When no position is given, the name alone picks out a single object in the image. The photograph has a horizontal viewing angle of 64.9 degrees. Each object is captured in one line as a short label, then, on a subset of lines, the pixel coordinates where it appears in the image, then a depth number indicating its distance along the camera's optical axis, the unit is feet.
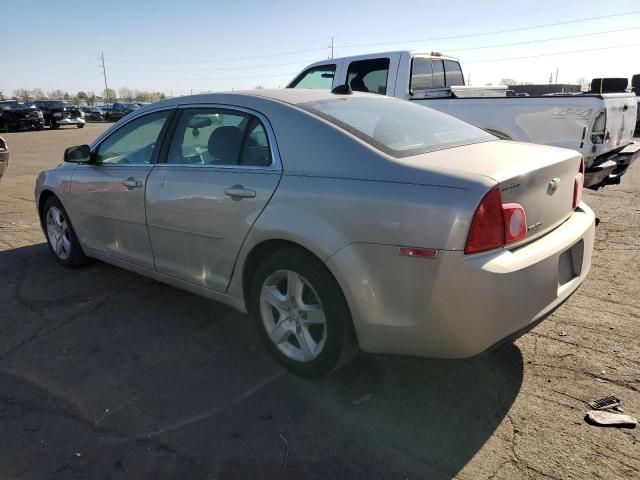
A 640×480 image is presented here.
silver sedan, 7.66
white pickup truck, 18.20
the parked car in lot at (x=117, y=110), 144.30
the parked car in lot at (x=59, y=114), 102.67
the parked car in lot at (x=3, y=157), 27.99
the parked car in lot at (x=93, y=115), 150.20
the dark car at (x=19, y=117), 90.63
